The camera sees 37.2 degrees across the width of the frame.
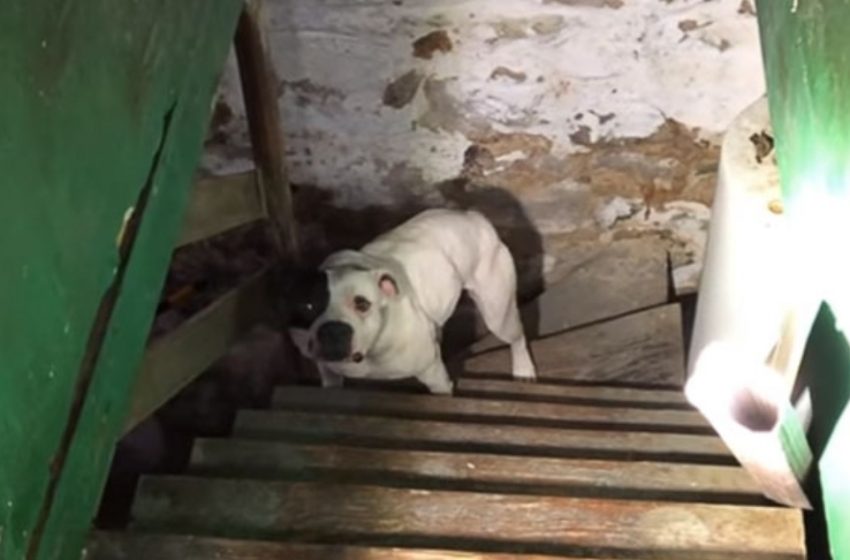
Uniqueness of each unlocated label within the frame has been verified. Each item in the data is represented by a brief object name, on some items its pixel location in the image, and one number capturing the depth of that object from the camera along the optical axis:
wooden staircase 1.97
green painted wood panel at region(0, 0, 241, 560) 1.23
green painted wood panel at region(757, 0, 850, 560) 1.60
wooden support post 2.53
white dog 2.49
